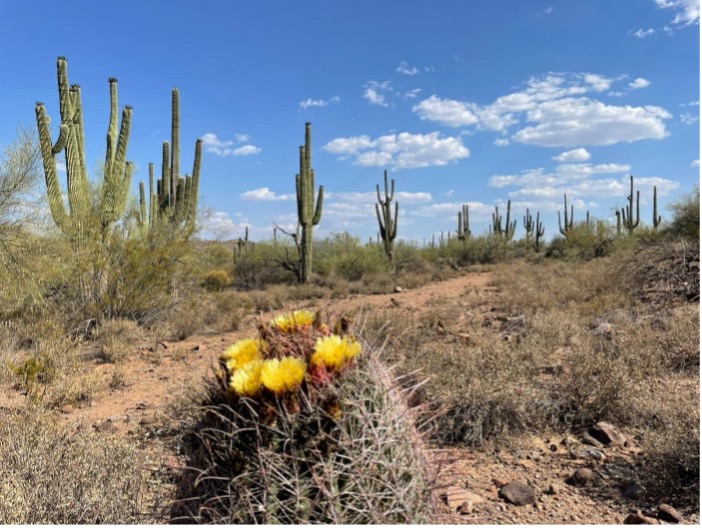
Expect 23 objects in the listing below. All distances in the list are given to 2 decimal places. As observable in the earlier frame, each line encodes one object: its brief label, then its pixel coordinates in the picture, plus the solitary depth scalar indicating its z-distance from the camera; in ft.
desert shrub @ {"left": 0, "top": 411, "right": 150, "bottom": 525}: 9.14
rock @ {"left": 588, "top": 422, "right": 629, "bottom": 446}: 14.05
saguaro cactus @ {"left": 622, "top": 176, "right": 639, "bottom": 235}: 109.91
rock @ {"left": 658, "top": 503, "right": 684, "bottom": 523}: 10.36
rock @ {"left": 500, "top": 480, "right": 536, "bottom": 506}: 11.29
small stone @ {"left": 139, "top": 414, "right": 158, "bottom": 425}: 16.62
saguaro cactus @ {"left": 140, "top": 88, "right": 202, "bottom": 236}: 48.98
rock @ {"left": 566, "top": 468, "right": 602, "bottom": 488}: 12.06
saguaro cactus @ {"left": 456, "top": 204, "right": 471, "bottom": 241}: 117.19
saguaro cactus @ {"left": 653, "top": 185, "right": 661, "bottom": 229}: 112.06
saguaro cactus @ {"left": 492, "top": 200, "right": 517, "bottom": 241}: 125.28
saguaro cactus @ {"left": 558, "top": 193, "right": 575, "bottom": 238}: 117.40
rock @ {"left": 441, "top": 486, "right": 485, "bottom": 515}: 10.71
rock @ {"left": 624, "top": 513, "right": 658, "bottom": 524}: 10.26
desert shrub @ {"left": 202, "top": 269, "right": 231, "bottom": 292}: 56.04
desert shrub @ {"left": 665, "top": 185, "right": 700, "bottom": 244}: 57.76
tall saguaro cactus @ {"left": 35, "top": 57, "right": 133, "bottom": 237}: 35.67
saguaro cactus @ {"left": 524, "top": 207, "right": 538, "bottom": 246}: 135.13
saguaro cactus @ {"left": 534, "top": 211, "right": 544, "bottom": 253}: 125.08
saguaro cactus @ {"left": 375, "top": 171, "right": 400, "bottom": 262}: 84.69
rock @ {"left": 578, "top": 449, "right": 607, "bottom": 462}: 13.27
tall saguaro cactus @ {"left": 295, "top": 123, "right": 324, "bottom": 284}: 58.75
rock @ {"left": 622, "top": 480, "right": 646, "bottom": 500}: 11.43
